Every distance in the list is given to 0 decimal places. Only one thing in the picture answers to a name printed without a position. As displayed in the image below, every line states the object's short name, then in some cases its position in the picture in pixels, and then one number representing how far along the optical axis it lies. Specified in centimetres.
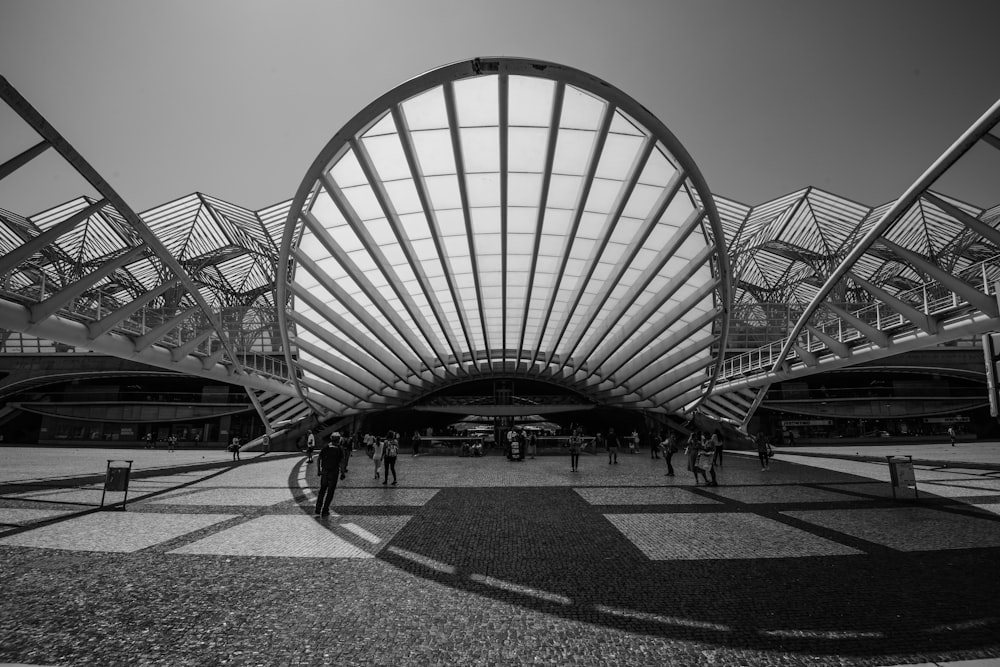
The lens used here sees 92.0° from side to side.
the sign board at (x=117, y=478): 1034
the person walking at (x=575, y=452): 1920
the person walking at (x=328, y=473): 980
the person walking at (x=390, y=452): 1507
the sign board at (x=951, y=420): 4709
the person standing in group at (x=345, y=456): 1678
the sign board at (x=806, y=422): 4873
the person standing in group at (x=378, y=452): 1617
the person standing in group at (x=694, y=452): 1467
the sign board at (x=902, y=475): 1154
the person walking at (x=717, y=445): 1852
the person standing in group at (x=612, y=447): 2169
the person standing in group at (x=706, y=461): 1450
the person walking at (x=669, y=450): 1648
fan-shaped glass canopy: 1138
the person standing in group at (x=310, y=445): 2271
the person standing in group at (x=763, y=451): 1881
